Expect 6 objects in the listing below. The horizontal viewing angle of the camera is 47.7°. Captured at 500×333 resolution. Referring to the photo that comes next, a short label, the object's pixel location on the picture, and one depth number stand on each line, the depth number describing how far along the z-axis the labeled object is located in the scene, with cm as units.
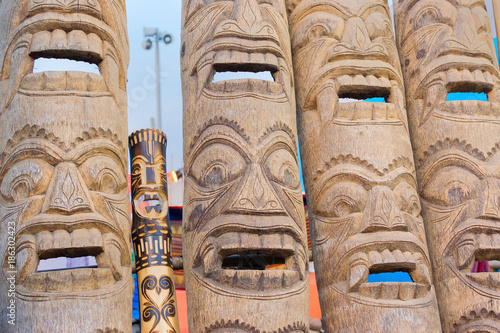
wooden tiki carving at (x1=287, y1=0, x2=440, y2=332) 336
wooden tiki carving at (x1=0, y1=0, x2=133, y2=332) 294
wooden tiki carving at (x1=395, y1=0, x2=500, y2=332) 366
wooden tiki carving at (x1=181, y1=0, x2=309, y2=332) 311
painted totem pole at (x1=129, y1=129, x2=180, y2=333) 344
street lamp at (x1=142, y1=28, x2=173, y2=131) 762
